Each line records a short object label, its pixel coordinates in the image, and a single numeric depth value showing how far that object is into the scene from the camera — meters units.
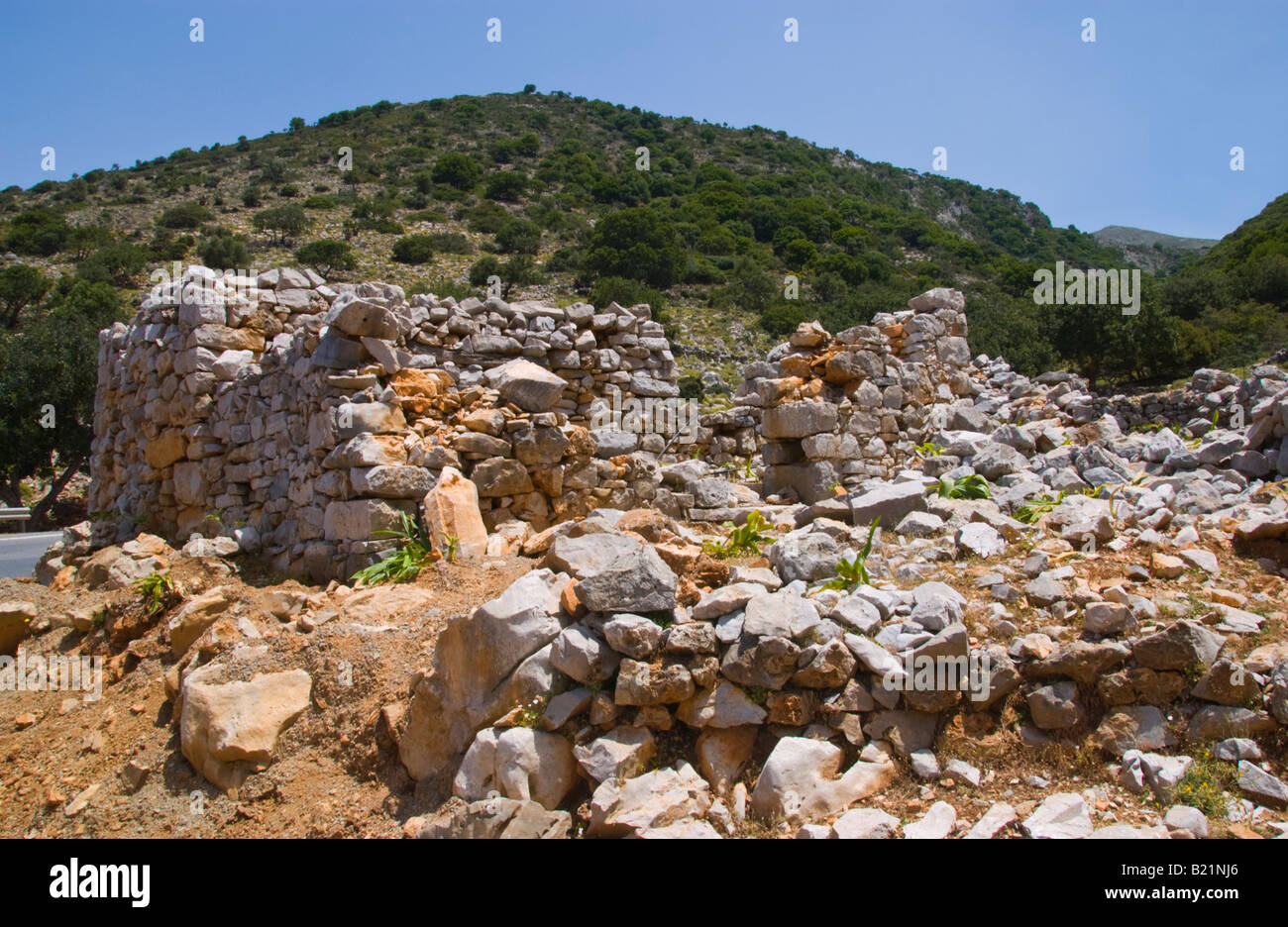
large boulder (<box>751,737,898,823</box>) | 3.12
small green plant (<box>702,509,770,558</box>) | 5.46
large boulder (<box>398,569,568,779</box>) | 3.72
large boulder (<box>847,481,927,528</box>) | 5.89
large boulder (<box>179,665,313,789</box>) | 3.94
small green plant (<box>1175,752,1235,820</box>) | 2.89
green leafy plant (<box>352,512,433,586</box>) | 5.45
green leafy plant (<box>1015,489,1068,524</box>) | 5.58
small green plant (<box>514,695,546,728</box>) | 3.54
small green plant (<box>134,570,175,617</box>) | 5.66
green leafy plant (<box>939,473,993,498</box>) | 6.42
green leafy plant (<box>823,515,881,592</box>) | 4.25
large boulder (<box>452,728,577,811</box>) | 3.34
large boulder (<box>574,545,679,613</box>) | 3.66
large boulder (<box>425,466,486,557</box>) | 5.67
